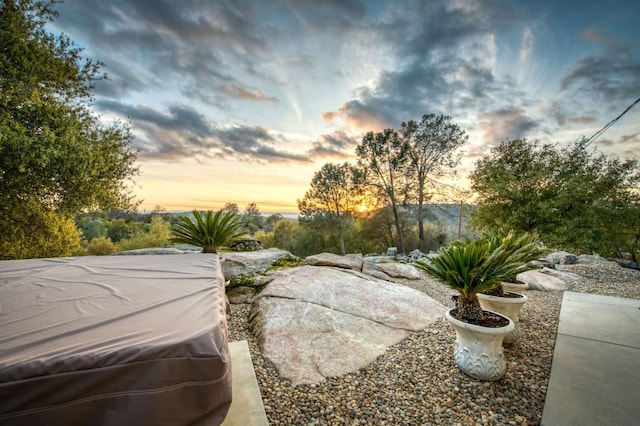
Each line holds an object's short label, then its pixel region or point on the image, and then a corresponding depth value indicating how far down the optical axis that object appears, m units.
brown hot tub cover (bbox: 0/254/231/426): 0.72
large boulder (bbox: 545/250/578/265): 7.57
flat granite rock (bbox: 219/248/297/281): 4.57
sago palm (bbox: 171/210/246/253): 4.33
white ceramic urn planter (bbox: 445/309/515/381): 1.92
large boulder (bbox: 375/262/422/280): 5.89
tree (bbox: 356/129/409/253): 15.30
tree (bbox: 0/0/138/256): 4.33
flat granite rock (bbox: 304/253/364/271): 5.60
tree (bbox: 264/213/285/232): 31.87
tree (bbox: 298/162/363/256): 19.52
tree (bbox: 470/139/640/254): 8.64
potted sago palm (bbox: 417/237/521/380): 1.96
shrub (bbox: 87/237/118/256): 18.83
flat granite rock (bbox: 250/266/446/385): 2.39
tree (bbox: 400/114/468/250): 14.04
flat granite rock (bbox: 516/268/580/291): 5.01
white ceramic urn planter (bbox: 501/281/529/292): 2.98
